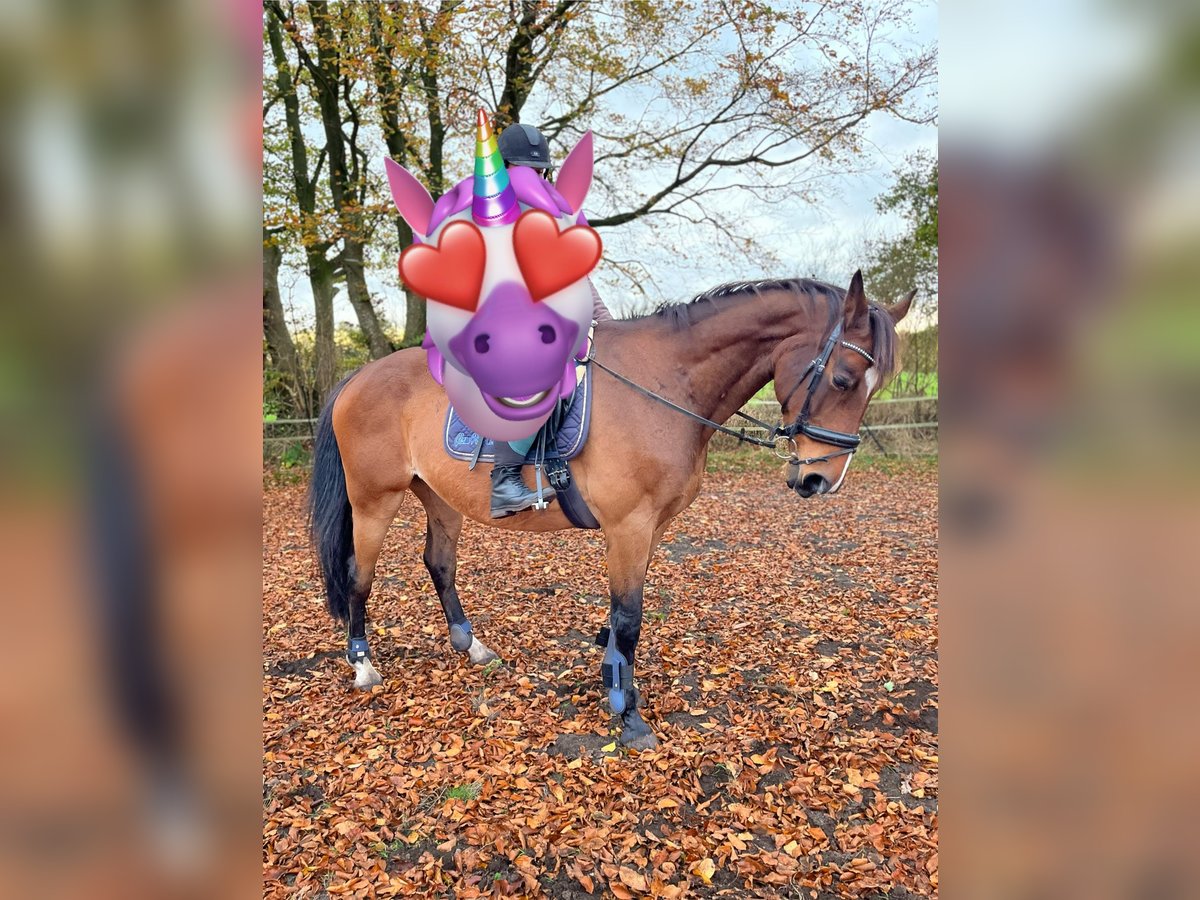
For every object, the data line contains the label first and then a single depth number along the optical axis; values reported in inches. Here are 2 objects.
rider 136.4
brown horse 128.5
